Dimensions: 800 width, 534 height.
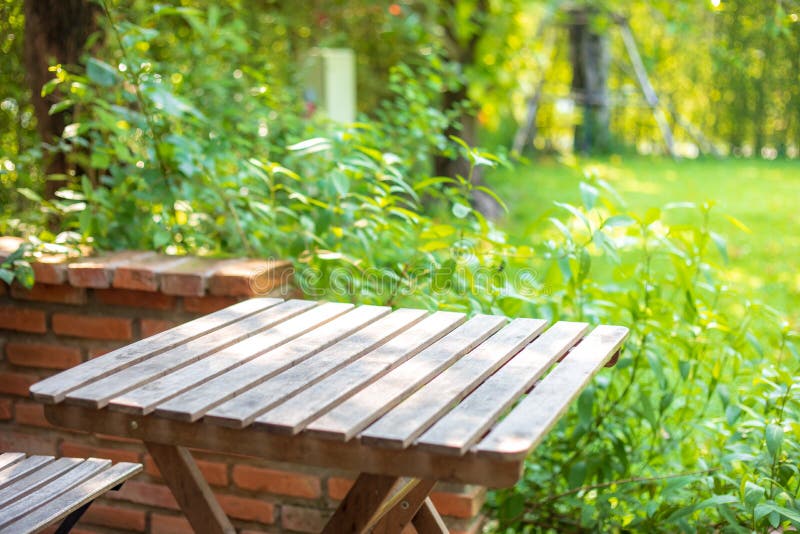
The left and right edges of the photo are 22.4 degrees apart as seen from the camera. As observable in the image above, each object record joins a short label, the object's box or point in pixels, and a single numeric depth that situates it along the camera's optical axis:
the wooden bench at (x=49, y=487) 3.15
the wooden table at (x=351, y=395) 2.94
